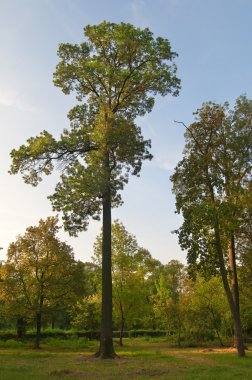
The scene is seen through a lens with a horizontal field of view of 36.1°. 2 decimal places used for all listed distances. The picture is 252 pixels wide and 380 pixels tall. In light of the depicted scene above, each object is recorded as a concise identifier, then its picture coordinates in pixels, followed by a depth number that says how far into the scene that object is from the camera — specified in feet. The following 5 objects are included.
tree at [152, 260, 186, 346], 122.21
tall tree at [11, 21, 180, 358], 68.69
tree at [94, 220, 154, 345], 119.14
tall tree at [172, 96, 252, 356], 62.59
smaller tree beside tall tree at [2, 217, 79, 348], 100.58
